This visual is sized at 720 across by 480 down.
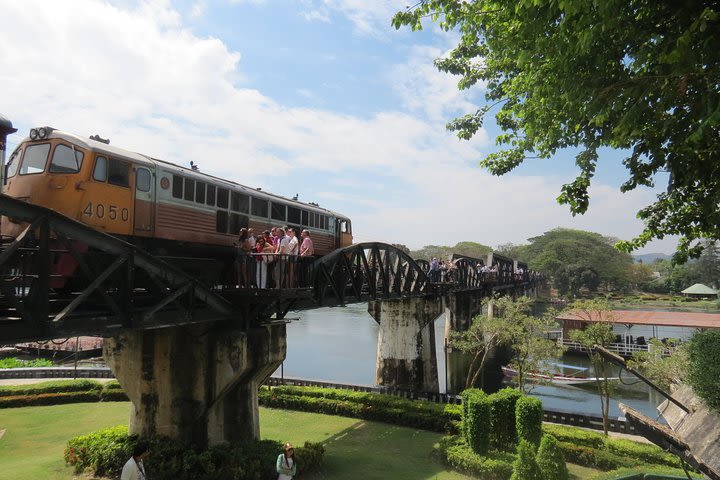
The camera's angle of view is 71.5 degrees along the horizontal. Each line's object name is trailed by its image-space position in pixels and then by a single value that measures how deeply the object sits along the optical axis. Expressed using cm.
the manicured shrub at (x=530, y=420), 1647
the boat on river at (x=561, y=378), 3753
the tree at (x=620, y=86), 614
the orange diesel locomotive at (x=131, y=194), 1189
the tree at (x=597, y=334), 2432
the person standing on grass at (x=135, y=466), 831
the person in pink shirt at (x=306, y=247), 1572
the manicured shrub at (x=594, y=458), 1656
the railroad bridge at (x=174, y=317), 834
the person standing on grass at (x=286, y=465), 1148
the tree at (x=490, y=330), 2714
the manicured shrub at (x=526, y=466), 1238
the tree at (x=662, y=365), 1877
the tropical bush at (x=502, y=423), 1775
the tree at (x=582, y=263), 10306
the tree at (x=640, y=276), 11438
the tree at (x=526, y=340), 2570
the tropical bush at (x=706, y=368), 600
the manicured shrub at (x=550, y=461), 1241
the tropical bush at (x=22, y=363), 3462
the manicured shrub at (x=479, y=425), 1662
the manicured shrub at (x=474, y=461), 1523
